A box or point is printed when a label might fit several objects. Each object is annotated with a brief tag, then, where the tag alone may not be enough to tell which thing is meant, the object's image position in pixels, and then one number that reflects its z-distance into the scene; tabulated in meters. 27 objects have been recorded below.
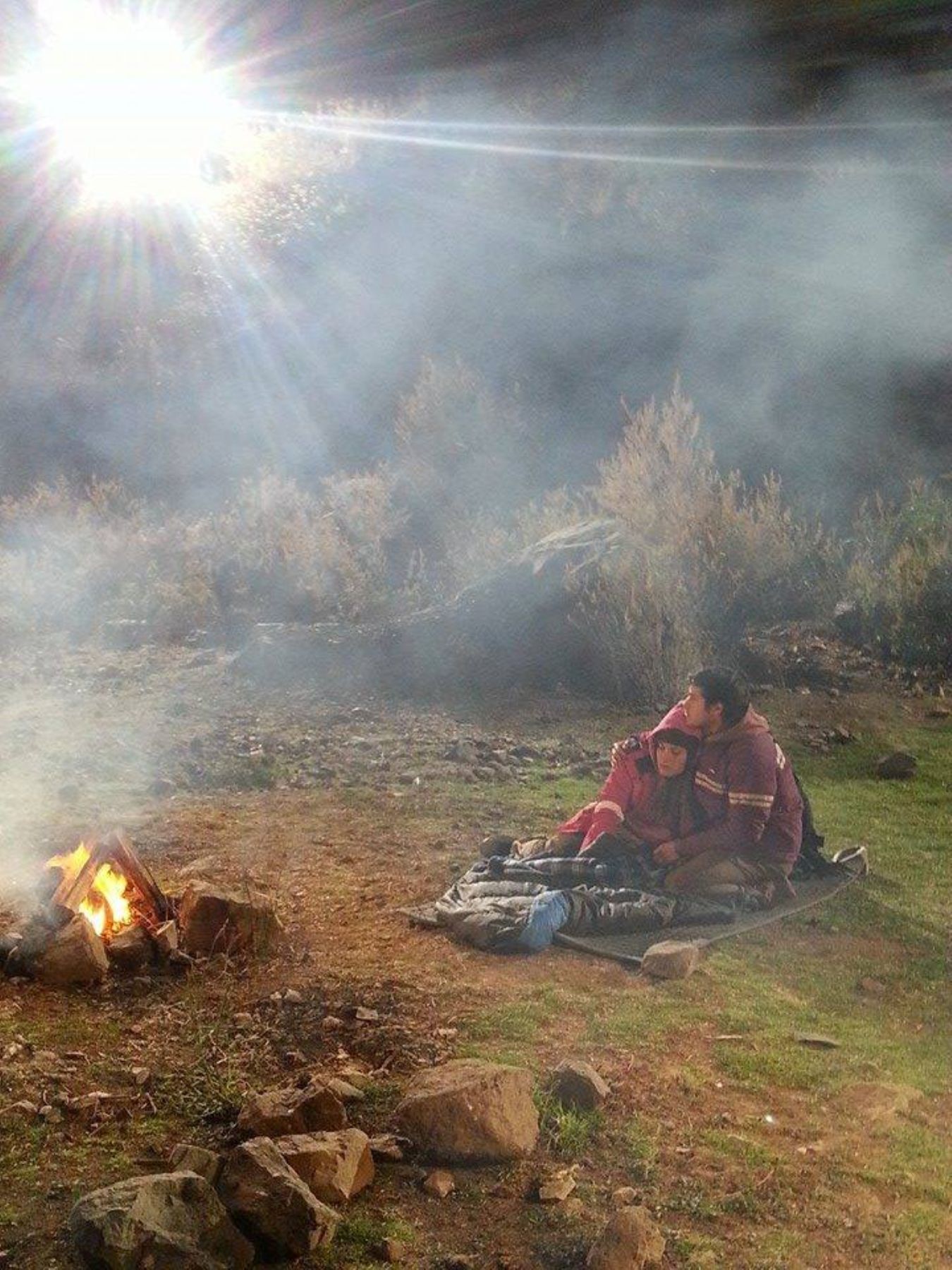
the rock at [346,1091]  3.36
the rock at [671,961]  4.32
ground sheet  4.54
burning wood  4.43
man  4.98
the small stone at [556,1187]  2.92
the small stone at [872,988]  4.29
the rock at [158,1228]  2.53
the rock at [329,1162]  2.84
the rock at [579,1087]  3.35
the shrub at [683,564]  8.38
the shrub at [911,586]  8.52
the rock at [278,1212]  2.66
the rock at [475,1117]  3.08
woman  5.16
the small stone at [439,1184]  2.95
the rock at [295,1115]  3.10
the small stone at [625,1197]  2.91
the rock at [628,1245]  2.61
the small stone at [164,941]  4.25
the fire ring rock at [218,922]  4.36
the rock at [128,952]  4.20
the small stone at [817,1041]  3.84
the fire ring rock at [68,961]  4.08
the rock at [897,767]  6.82
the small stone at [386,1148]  3.08
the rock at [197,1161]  2.88
